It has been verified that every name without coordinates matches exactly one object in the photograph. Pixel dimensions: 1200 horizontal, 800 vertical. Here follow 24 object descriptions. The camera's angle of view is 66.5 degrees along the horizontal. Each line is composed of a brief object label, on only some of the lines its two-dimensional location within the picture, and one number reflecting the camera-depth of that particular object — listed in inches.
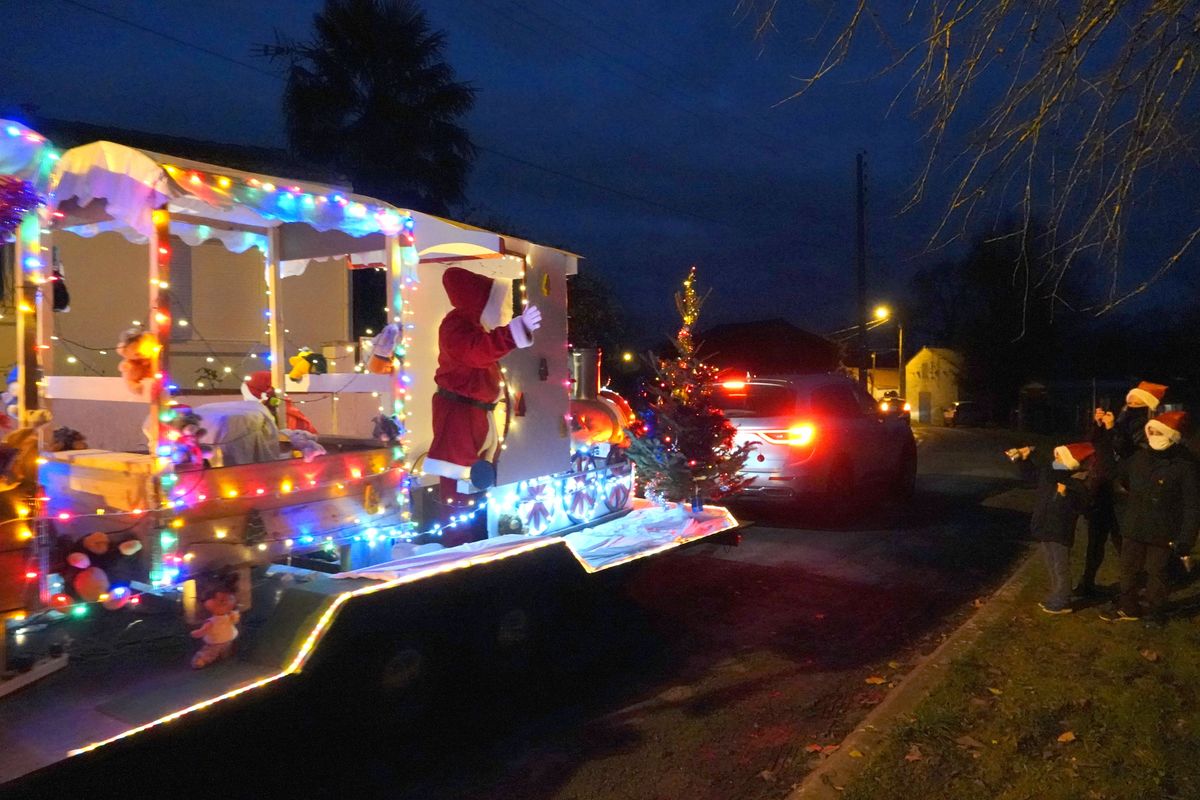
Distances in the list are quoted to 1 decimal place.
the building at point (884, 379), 1768.0
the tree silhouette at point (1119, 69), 165.3
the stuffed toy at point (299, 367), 275.7
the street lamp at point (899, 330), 1340.1
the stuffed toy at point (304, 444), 203.6
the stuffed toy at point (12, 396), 179.8
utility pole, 1067.3
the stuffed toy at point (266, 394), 249.0
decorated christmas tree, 362.6
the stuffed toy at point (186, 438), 173.2
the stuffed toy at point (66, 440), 196.9
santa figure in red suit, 237.1
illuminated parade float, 157.2
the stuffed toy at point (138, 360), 172.1
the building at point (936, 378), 1635.1
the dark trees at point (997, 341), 1555.1
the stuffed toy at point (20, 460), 140.9
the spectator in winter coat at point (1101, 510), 283.1
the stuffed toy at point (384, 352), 231.9
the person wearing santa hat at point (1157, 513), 256.5
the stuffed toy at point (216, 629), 169.8
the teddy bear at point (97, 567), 154.9
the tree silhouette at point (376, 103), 812.6
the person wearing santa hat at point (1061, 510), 271.6
